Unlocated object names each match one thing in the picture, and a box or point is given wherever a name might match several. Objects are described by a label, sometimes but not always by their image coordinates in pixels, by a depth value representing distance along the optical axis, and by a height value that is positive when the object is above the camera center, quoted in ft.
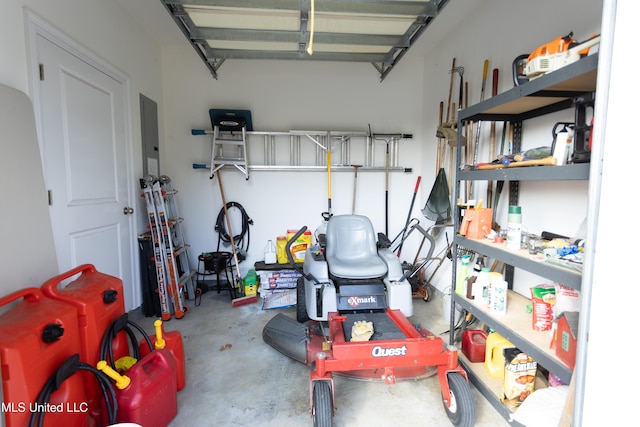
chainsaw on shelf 4.23 +1.76
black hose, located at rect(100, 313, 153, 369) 4.80 -2.44
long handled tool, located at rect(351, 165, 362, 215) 12.40 -0.02
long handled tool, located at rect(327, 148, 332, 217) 12.06 +0.39
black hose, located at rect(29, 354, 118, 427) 3.70 -2.53
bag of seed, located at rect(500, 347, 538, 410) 5.30 -3.20
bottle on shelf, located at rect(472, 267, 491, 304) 6.30 -1.97
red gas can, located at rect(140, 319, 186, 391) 5.56 -2.96
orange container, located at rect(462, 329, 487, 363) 6.71 -3.36
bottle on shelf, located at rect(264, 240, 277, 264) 11.55 -2.60
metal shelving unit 4.15 -0.14
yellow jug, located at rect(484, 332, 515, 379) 6.13 -3.27
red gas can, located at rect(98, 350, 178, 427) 4.43 -3.03
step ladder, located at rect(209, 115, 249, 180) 11.43 +1.44
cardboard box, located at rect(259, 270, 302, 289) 10.92 -3.27
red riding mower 5.16 -2.88
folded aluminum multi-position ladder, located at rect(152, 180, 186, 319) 9.36 -2.10
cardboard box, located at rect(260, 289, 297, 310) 10.30 -3.77
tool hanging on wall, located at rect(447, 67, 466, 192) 9.70 +1.80
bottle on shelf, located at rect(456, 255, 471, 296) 6.80 -1.94
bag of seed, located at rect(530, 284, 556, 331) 5.30 -2.03
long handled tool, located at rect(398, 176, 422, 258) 12.40 -0.68
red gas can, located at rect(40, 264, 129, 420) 4.68 -1.99
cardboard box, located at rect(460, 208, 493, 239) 6.34 -0.75
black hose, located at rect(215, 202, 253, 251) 12.34 -1.75
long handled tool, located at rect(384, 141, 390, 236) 12.62 -0.41
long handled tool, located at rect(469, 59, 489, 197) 8.67 +1.65
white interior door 6.51 +0.43
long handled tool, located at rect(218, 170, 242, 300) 11.65 -1.90
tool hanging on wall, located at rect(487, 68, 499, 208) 8.06 +1.06
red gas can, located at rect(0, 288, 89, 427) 3.59 -2.11
